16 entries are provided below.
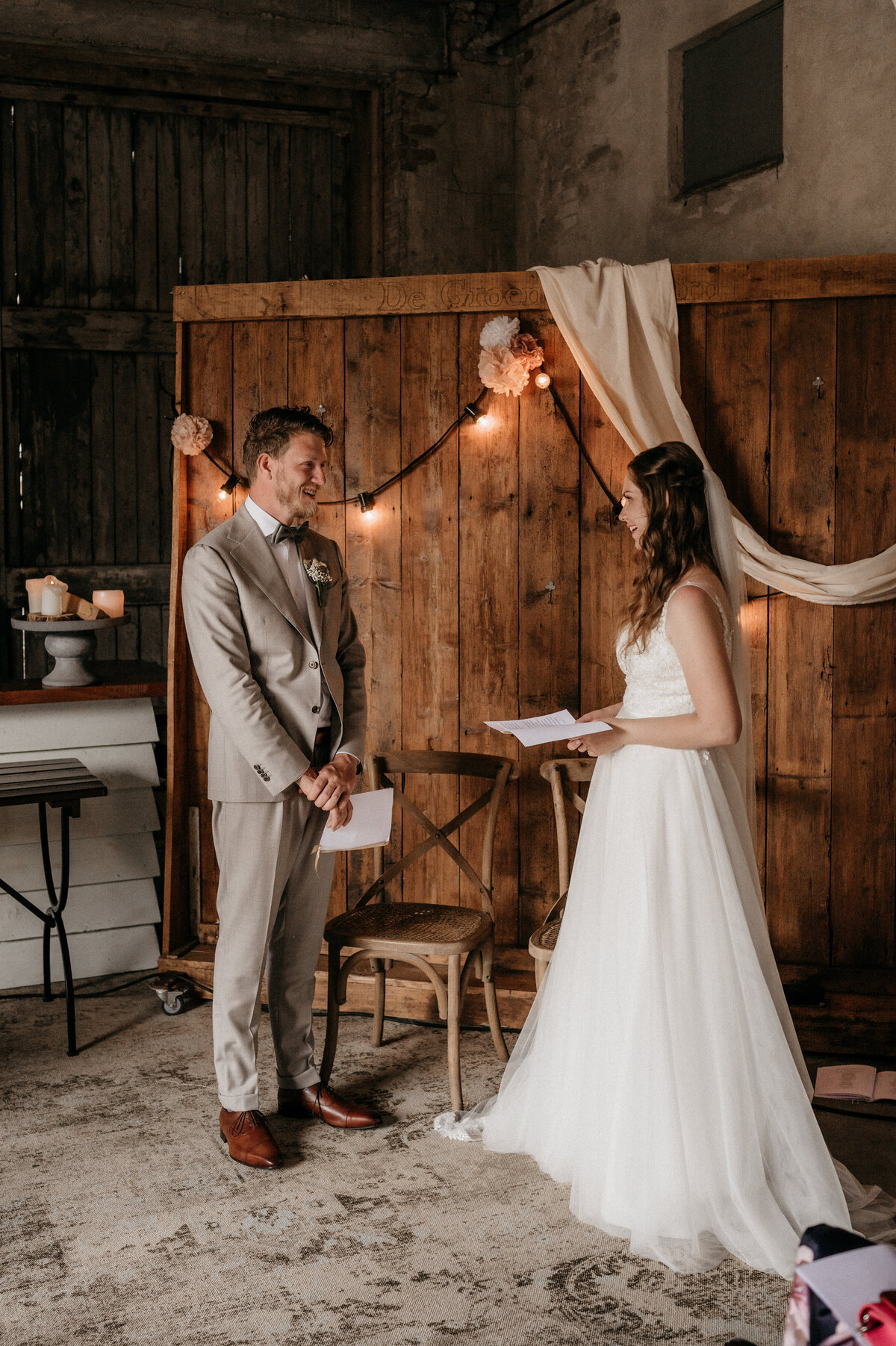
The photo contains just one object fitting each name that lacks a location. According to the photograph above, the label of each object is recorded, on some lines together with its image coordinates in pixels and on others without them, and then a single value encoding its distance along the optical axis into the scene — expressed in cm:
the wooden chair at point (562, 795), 338
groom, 272
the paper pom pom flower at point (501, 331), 360
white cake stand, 398
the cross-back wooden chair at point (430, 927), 303
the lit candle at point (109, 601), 402
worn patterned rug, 215
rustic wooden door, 610
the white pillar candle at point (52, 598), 395
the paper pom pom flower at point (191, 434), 378
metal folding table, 332
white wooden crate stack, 402
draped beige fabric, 347
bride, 237
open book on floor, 319
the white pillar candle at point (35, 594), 397
